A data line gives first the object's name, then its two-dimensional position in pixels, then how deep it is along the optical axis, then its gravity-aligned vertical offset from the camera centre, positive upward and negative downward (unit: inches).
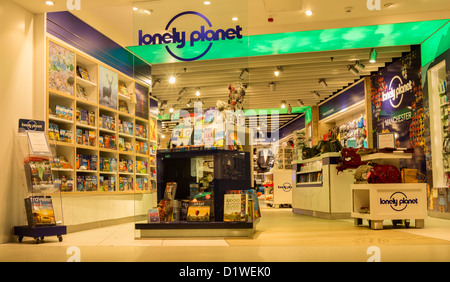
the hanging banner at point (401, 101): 353.1 +53.9
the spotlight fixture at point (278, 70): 413.1 +87.9
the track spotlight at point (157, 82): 224.7 +42.5
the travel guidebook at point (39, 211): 204.2 -19.0
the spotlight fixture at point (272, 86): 473.4 +84.2
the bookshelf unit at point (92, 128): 248.6 +25.8
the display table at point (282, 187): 492.4 -23.2
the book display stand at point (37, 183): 204.1 -6.4
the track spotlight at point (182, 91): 224.1 +38.4
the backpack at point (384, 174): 235.5 -5.2
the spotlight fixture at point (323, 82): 469.7 +86.6
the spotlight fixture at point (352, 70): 407.8 +86.5
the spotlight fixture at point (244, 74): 217.5 +46.6
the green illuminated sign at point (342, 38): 304.5 +91.8
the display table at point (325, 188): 303.1 -16.1
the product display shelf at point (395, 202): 233.9 -19.6
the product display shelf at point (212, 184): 205.2 -7.6
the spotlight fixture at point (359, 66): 398.8 +87.5
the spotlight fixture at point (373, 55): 360.5 +87.5
